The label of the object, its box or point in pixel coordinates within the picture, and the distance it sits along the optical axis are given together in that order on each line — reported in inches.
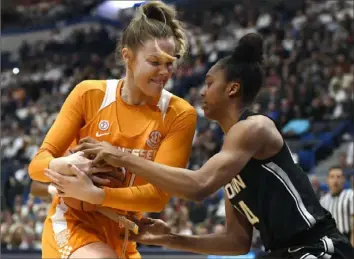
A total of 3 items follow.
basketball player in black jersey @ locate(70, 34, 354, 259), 215.4
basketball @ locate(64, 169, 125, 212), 223.1
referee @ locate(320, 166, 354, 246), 549.0
